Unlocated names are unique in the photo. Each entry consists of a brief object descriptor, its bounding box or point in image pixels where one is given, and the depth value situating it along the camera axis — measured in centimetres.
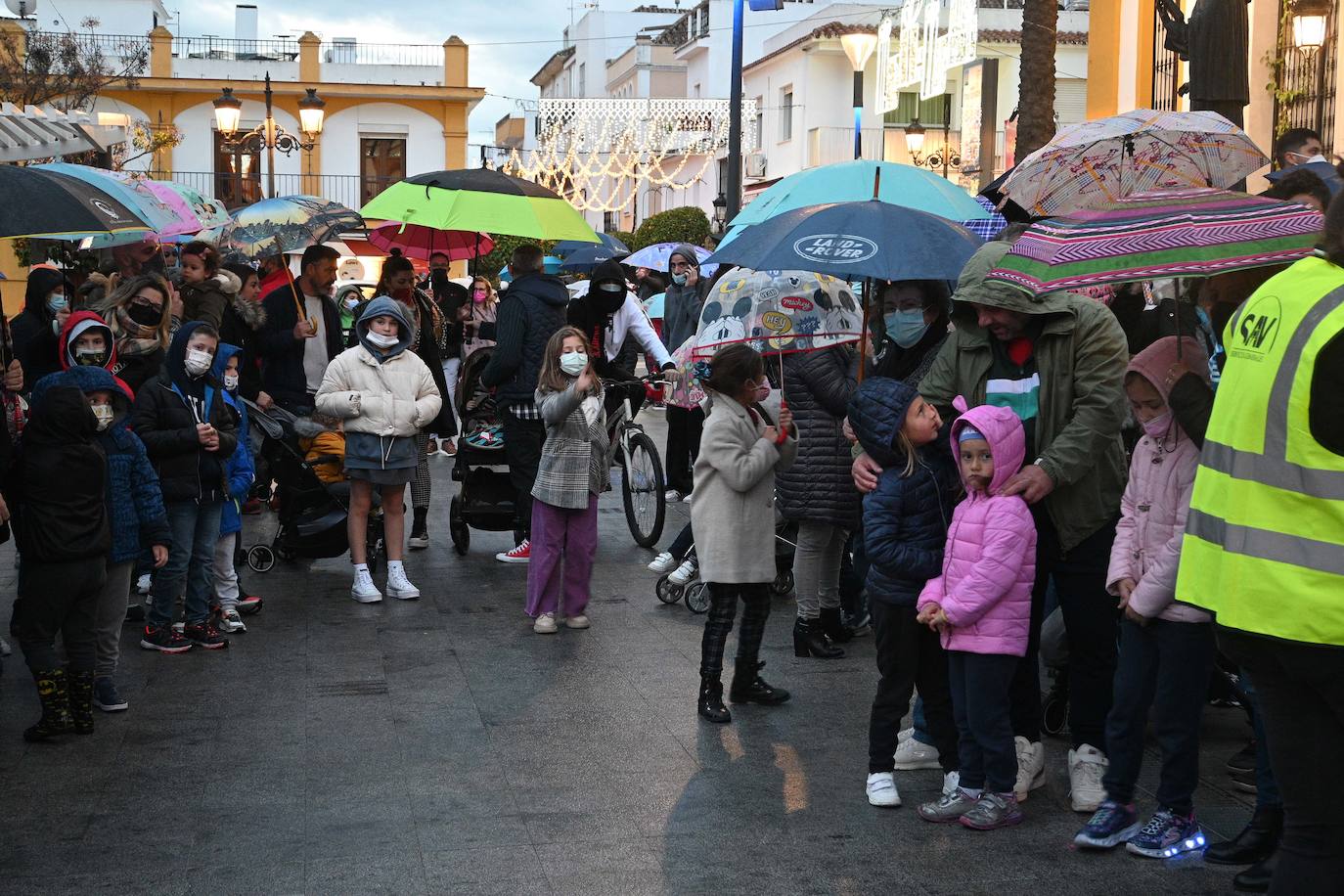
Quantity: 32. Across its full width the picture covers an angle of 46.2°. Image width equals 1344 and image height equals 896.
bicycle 1114
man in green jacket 566
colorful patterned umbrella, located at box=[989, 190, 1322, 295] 492
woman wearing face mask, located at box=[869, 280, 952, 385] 707
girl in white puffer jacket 932
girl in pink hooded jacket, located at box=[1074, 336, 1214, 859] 521
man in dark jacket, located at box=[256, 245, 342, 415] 1076
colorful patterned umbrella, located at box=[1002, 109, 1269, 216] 698
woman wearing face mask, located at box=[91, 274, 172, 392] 878
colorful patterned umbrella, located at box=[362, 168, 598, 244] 1004
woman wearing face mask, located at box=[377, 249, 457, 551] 1115
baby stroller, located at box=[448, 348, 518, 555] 1073
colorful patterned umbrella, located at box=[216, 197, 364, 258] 1138
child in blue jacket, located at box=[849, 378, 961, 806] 574
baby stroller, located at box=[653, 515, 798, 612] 896
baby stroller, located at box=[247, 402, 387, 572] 1009
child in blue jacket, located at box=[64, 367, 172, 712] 695
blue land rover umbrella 653
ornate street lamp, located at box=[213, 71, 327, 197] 2328
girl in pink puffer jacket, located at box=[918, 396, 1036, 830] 543
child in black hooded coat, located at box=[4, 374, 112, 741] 652
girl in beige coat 682
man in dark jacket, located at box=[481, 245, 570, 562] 1024
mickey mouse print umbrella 748
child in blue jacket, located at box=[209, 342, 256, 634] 847
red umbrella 1366
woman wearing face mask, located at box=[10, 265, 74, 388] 929
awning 796
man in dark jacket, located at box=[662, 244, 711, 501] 1229
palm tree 1714
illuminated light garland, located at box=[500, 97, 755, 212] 4641
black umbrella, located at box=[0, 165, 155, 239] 691
